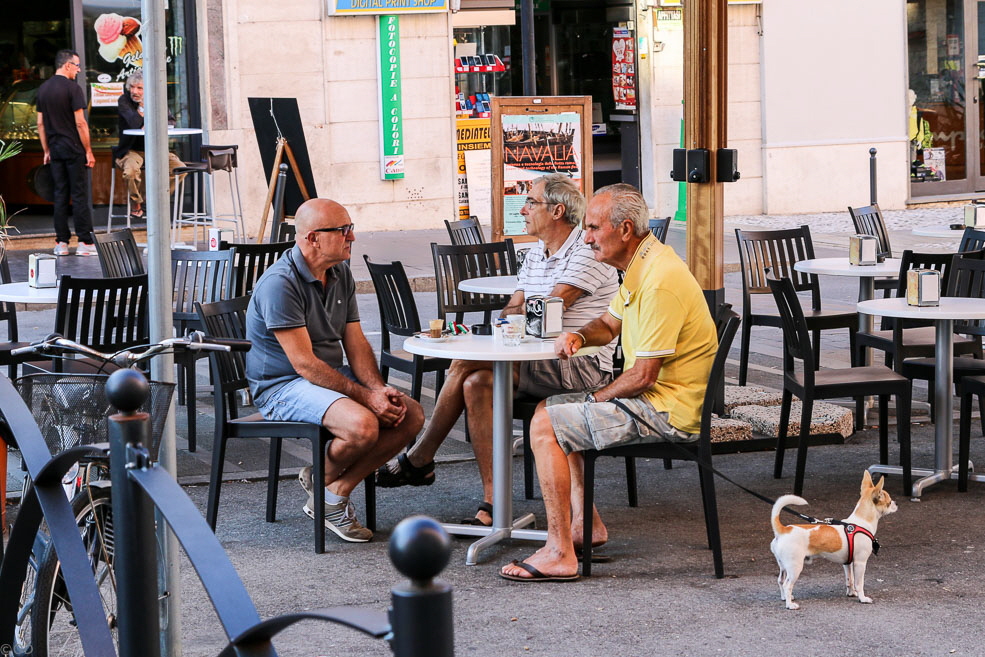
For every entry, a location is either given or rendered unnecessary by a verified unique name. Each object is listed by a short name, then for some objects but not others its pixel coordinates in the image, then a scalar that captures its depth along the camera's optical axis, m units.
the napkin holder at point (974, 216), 17.56
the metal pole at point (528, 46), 23.47
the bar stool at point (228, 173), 26.42
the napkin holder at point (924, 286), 11.70
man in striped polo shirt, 11.17
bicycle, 6.26
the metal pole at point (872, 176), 30.97
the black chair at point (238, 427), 10.21
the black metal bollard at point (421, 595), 3.29
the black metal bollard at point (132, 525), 4.88
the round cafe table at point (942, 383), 11.51
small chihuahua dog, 8.83
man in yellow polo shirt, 9.62
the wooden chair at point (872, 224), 18.55
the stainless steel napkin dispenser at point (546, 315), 10.48
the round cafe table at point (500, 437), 10.23
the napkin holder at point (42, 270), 13.69
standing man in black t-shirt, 25.77
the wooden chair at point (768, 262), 16.06
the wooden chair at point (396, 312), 13.60
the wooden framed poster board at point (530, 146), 22.08
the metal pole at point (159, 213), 6.52
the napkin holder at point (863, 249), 14.97
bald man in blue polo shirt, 10.34
